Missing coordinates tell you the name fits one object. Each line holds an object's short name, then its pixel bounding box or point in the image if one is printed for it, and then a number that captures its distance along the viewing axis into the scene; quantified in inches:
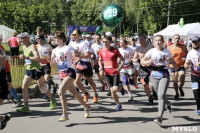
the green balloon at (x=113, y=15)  358.6
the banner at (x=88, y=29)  1860.7
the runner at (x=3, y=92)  194.4
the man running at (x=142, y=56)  279.0
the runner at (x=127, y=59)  314.2
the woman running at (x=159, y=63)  209.9
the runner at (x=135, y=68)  363.3
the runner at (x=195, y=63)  231.6
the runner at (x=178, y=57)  303.1
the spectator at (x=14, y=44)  624.4
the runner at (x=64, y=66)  209.6
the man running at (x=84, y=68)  280.6
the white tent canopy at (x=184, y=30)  908.7
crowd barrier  382.6
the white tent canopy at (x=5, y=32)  1341.0
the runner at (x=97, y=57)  372.1
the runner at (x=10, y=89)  268.5
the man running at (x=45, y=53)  286.5
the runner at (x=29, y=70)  236.8
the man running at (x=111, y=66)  247.9
